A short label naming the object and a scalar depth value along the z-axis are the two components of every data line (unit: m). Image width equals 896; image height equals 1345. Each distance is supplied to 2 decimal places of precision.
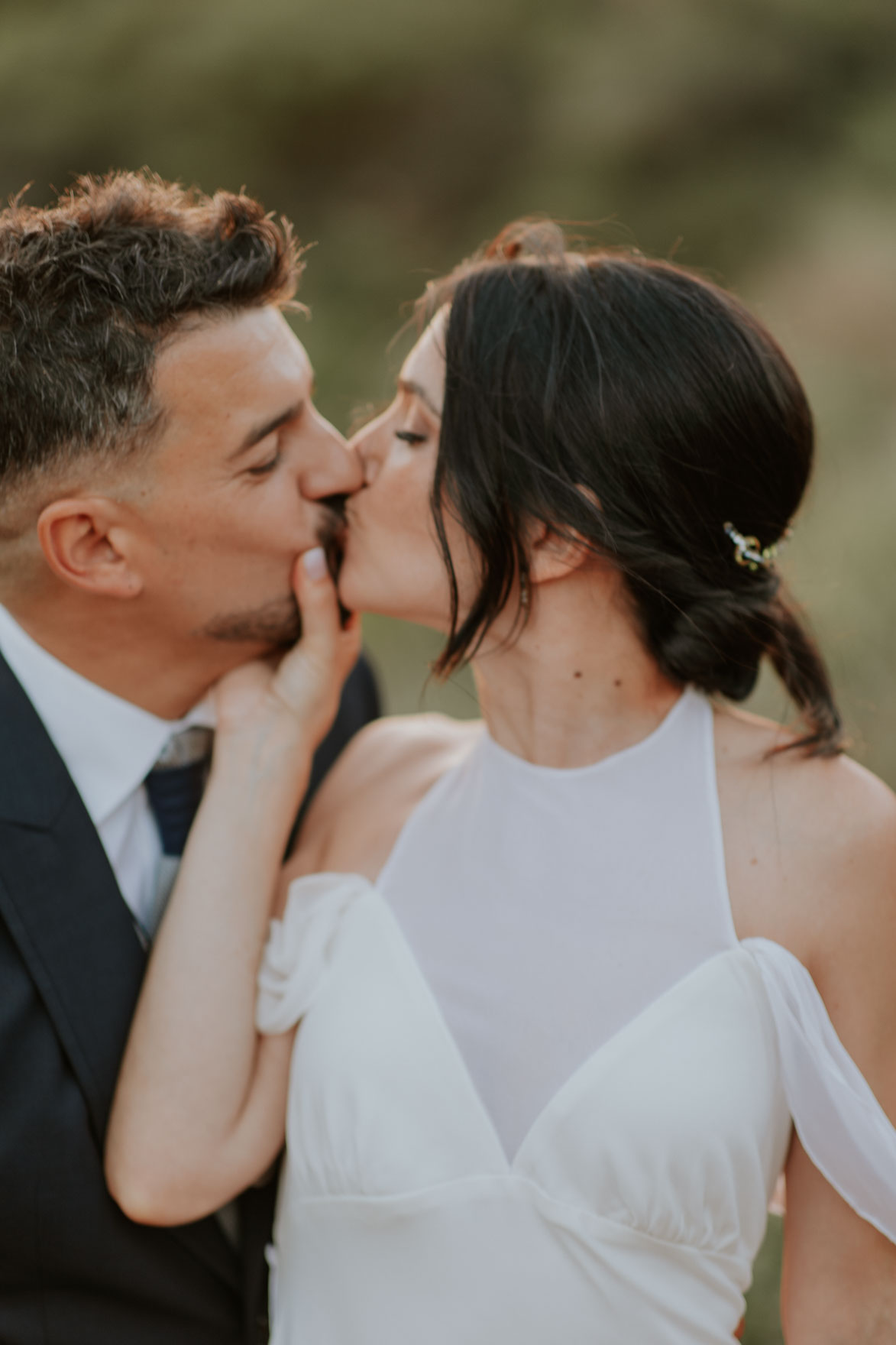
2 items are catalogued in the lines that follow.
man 2.20
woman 2.03
